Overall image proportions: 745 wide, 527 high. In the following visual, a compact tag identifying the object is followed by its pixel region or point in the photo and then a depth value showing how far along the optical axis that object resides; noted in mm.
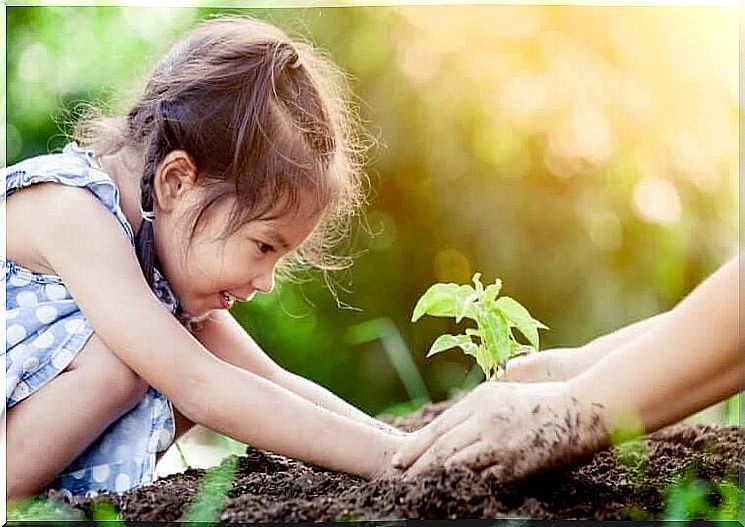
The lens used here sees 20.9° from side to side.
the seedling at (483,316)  1424
